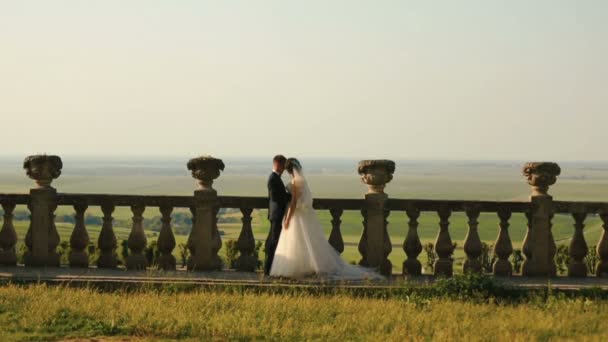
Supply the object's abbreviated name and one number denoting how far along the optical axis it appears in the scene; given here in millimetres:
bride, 13529
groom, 13547
